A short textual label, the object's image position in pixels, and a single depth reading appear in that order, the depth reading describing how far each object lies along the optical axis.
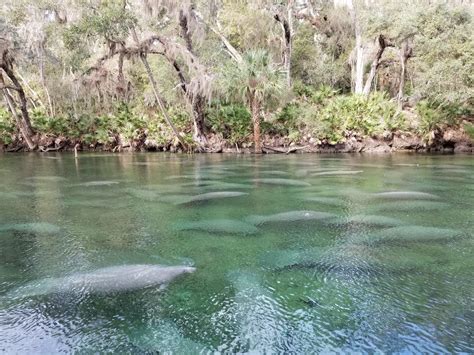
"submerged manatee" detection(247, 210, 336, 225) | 7.89
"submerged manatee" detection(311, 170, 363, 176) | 14.38
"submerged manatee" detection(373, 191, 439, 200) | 9.92
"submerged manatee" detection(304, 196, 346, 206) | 9.48
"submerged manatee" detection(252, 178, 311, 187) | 12.23
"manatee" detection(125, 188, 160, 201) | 10.38
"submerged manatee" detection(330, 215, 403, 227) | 7.51
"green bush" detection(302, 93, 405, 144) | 24.38
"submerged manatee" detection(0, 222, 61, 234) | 7.32
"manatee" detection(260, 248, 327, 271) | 5.52
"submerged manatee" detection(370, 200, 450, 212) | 8.75
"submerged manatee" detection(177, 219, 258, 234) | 7.18
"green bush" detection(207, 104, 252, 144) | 25.14
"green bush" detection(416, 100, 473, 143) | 23.83
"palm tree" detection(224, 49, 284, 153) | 22.12
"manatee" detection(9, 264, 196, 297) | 4.79
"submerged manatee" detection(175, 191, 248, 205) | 9.92
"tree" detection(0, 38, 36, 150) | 23.09
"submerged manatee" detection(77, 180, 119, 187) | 12.67
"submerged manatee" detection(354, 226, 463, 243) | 6.56
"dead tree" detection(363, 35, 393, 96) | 25.62
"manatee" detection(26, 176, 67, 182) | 13.74
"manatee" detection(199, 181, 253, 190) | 11.82
